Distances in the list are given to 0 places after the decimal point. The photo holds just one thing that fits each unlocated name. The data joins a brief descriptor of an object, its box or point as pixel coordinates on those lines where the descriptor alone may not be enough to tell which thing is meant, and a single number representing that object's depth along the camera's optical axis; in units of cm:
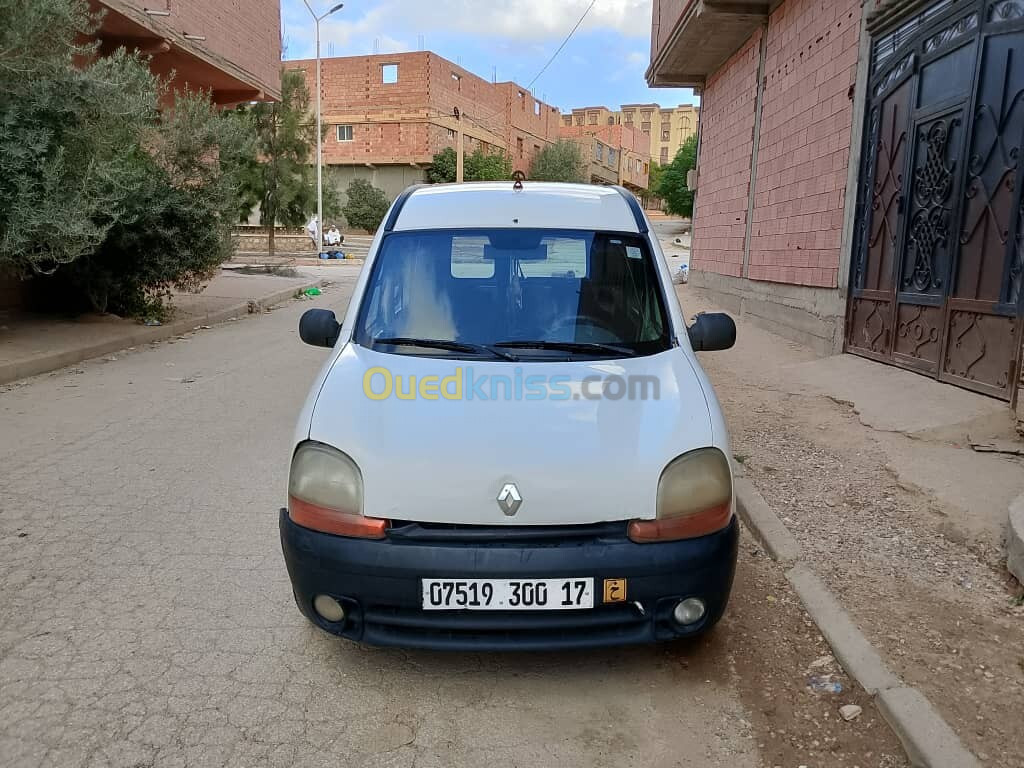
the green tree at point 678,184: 5722
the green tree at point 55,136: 813
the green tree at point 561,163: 6719
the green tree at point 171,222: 1099
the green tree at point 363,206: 5197
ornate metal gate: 574
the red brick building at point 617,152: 7869
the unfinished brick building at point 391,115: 5450
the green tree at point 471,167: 5341
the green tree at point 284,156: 3180
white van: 250
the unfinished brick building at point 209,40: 1375
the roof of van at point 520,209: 370
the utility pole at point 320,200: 3350
